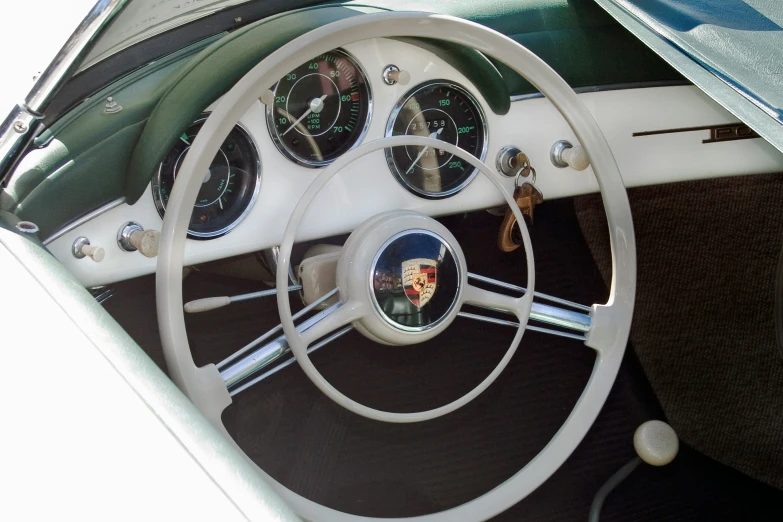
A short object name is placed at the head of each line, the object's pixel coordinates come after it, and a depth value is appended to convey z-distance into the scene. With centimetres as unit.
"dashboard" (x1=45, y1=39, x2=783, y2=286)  150
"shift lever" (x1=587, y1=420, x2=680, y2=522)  212
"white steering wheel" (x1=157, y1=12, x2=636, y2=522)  125
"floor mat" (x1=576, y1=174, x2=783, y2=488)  233
